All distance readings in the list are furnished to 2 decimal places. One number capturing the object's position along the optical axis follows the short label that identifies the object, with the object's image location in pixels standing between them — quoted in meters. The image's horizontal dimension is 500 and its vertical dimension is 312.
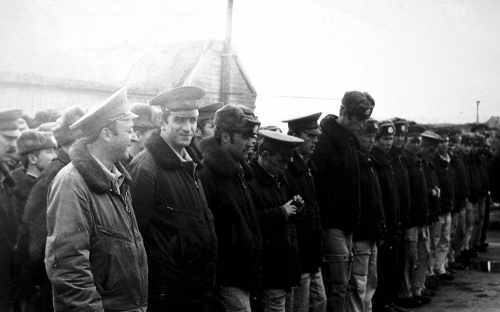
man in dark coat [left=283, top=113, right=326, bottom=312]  5.42
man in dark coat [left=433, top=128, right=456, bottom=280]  9.59
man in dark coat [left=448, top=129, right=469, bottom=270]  10.69
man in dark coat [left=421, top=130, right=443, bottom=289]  8.93
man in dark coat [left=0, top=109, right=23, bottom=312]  4.16
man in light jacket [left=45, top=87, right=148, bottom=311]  2.81
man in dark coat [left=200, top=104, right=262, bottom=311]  4.32
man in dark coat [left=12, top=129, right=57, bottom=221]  4.76
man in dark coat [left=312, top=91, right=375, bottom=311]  6.08
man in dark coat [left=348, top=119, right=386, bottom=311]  6.37
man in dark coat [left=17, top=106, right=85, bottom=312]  3.89
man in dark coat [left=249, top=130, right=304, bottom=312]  4.88
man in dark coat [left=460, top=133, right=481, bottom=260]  11.67
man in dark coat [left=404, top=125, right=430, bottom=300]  8.23
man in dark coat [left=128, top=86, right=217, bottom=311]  3.66
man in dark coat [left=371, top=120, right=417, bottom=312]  7.12
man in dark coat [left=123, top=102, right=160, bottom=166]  5.38
